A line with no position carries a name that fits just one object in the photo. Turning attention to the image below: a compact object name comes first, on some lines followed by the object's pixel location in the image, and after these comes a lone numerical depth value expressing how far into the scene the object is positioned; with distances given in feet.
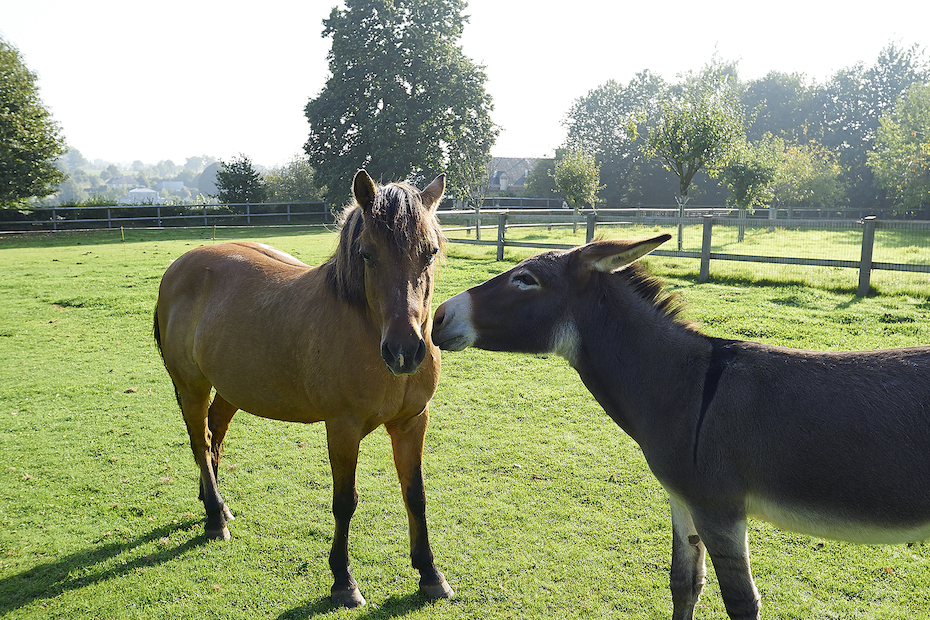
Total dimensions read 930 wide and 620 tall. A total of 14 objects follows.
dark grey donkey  7.00
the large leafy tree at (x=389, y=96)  125.08
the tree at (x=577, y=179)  107.76
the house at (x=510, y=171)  265.13
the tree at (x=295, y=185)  149.89
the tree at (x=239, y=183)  123.13
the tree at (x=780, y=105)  221.25
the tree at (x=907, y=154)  130.62
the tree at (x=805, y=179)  142.20
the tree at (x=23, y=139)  100.58
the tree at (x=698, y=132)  67.36
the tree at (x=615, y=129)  200.44
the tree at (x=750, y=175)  93.50
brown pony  9.57
